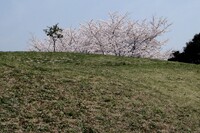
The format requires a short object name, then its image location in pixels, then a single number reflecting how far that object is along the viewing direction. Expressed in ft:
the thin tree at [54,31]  107.24
